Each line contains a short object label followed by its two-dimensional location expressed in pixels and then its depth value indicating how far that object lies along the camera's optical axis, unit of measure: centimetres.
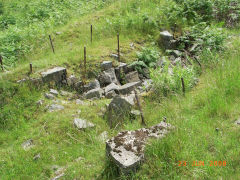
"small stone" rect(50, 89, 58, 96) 688
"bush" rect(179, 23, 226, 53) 793
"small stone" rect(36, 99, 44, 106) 633
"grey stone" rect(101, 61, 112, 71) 800
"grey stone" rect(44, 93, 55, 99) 665
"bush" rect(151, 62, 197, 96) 577
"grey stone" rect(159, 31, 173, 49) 955
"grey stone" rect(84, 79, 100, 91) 745
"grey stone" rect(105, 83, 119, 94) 712
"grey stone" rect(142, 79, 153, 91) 649
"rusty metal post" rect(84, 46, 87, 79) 768
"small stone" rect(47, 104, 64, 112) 617
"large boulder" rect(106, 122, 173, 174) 338
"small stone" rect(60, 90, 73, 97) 712
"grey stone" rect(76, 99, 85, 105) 654
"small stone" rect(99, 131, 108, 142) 479
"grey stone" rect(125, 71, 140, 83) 792
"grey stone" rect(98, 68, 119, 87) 775
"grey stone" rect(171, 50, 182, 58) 911
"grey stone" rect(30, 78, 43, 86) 693
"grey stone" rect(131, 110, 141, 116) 531
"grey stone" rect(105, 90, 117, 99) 689
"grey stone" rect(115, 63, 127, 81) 816
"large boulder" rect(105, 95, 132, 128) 541
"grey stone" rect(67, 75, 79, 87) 748
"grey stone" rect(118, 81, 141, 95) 695
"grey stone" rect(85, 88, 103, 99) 696
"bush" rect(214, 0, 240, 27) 1030
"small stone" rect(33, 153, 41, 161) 473
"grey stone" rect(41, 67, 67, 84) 713
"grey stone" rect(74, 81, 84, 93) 747
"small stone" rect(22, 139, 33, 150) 511
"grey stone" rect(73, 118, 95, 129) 537
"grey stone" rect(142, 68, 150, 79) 822
